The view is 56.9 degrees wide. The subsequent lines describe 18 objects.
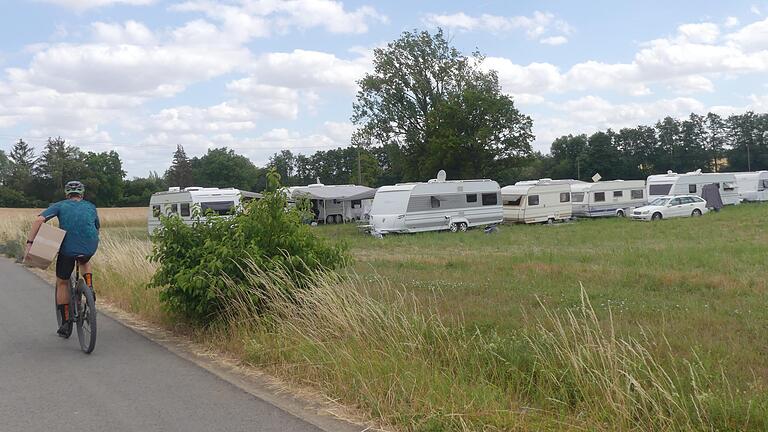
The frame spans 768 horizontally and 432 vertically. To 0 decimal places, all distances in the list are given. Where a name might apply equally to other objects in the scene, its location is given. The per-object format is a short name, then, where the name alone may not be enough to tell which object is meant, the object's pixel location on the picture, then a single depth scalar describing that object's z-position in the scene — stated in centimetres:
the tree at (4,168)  8878
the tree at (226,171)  9531
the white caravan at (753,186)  5012
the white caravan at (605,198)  4094
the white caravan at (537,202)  3774
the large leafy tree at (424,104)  5347
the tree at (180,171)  10131
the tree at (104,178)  8056
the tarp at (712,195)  4294
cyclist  754
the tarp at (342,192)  4395
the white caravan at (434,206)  3262
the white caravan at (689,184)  4284
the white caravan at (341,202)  4403
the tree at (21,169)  8156
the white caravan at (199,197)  3400
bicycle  727
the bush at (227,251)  771
